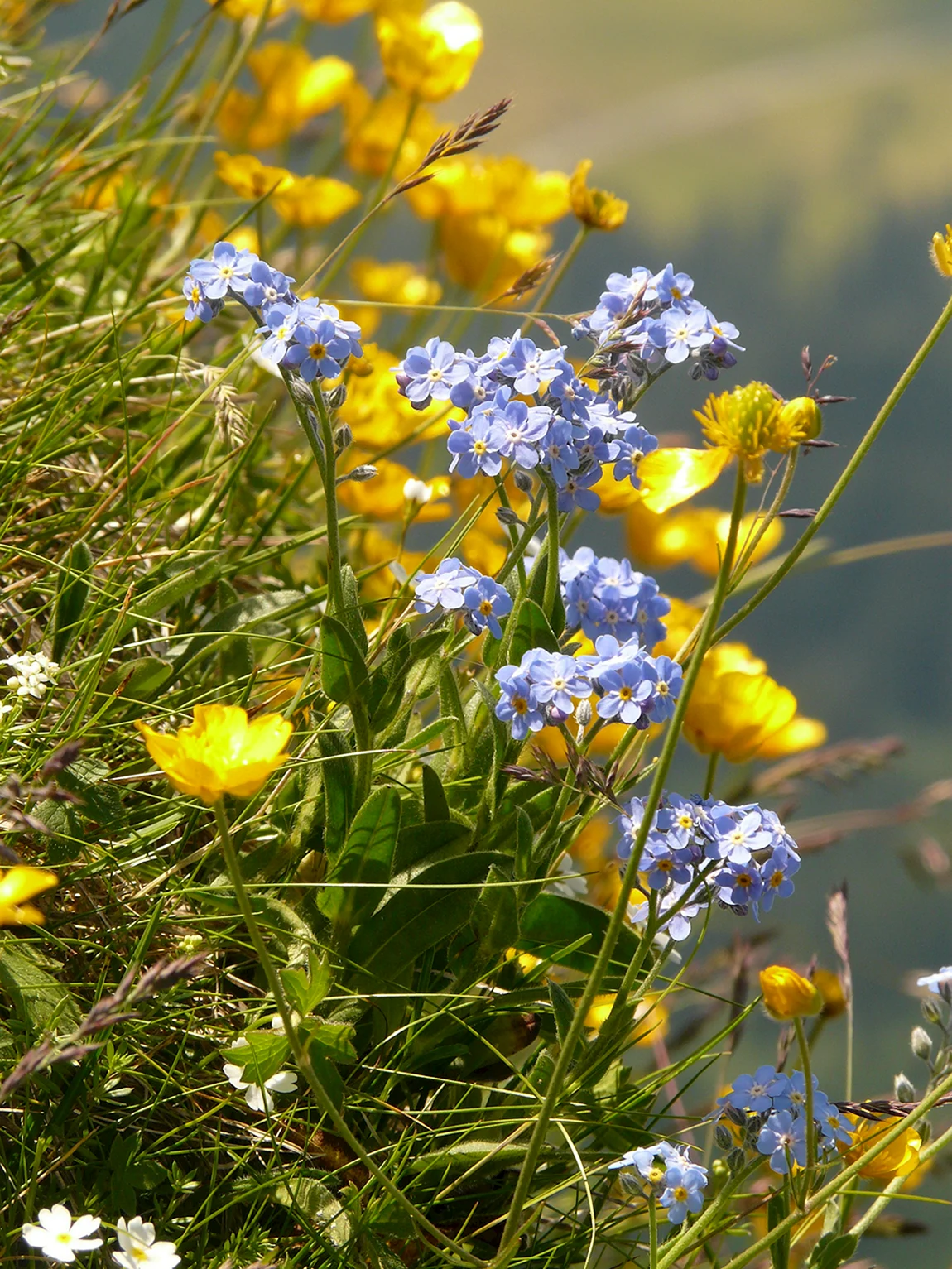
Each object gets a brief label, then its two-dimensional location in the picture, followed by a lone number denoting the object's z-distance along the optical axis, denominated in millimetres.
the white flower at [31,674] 900
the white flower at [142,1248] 875
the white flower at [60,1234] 866
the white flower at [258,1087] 897
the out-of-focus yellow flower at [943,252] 880
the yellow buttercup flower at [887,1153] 892
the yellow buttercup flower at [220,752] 849
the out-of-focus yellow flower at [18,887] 853
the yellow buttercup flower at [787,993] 879
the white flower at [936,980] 882
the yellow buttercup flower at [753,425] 848
